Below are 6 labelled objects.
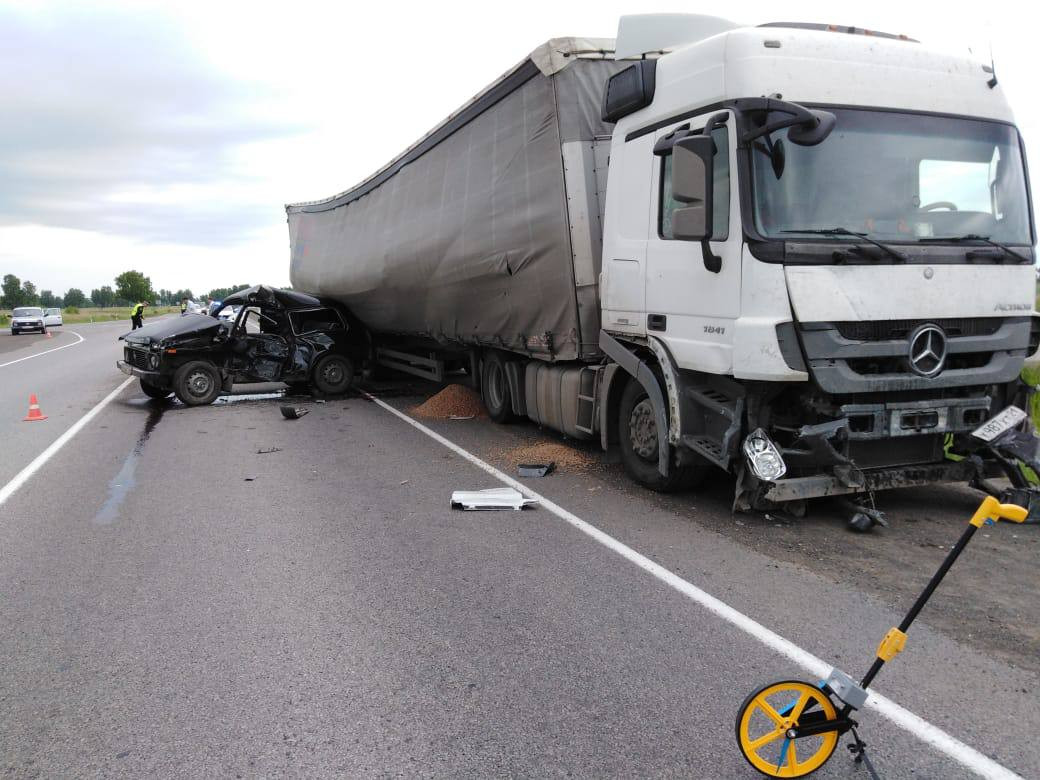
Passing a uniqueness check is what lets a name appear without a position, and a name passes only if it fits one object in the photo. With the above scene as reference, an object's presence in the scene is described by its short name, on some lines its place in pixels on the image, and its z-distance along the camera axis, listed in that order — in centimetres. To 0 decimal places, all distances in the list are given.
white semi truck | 536
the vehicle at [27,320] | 4422
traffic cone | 1191
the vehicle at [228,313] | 1415
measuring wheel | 276
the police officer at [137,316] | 3254
